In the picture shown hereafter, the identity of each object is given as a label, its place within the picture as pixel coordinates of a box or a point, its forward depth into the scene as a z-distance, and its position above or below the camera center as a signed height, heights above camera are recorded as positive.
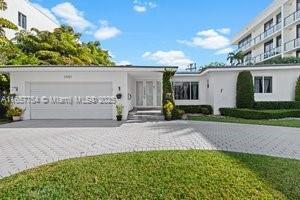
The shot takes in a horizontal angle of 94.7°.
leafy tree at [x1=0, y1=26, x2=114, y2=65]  11.67 +4.65
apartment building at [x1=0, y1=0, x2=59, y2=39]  13.78 +9.27
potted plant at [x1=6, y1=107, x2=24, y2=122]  8.77 -0.97
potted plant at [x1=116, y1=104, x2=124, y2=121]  8.58 -0.83
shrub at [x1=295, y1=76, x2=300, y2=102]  9.70 +0.40
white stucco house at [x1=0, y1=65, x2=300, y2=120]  8.83 +0.84
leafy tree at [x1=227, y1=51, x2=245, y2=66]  22.32 +6.45
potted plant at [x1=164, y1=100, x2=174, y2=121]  8.48 -0.69
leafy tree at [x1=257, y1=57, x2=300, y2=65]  13.72 +3.77
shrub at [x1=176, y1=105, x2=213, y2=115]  10.46 -0.87
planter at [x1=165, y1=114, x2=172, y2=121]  8.48 -1.18
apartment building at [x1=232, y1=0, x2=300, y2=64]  15.96 +8.55
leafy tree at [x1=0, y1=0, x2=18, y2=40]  7.33 +4.01
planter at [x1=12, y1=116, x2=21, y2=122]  8.76 -1.28
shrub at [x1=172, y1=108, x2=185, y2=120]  8.66 -1.02
